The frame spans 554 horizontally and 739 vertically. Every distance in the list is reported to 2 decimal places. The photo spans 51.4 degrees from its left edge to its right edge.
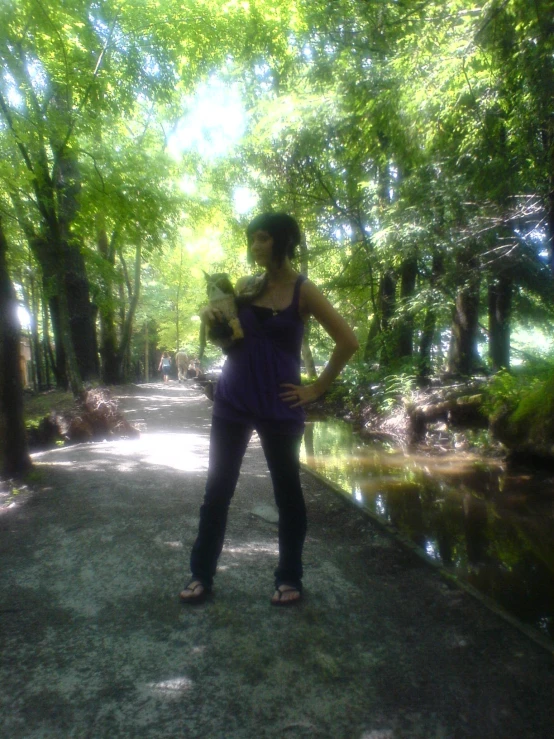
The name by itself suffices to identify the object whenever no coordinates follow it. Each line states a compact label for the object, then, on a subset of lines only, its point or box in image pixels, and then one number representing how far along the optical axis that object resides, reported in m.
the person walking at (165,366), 34.79
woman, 2.71
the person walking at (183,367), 30.31
